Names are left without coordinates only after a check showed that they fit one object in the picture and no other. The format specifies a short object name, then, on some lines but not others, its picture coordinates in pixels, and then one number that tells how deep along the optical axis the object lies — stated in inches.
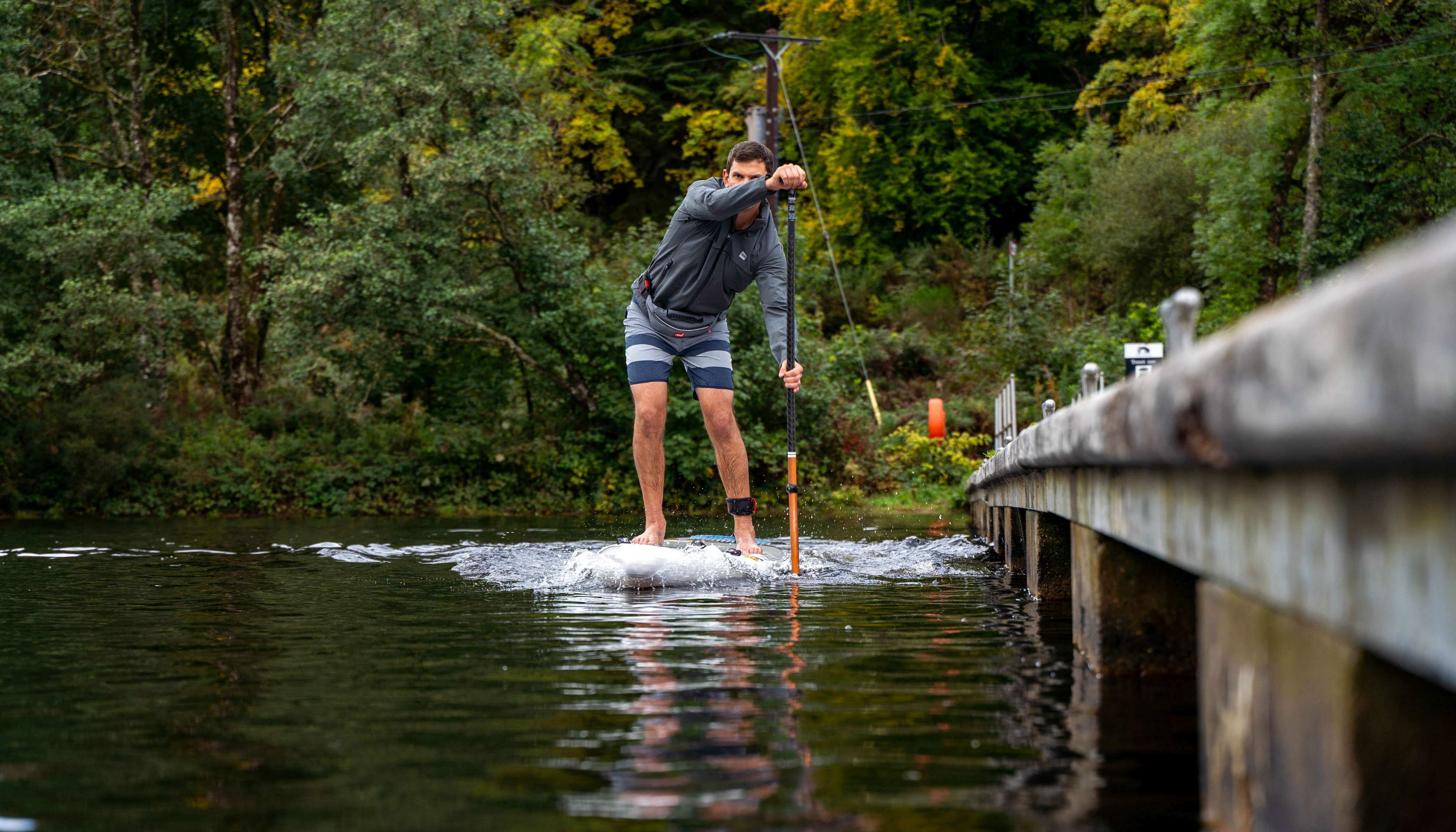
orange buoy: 794.8
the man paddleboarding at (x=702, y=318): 299.9
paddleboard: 269.4
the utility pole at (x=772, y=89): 777.6
